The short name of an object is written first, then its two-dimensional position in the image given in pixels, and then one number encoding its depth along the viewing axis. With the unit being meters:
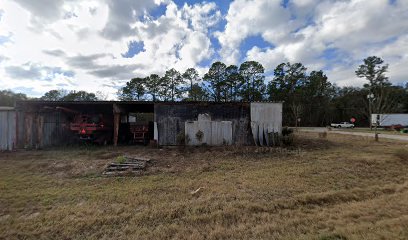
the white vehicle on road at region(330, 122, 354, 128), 41.44
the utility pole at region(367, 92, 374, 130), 18.38
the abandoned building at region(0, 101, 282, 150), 12.64
